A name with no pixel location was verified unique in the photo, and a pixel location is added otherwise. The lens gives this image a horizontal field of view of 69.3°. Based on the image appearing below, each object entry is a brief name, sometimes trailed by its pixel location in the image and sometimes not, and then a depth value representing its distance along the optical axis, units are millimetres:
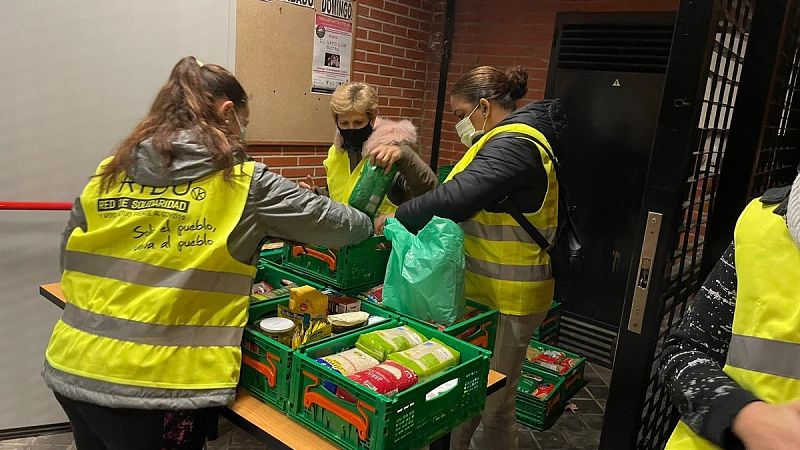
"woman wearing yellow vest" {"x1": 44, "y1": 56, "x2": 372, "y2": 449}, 1336
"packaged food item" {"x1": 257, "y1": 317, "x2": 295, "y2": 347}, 1517
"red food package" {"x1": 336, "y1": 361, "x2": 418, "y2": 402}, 1301
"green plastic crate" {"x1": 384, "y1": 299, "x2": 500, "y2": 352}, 1734
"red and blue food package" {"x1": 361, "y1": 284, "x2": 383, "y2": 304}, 1918
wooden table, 1351
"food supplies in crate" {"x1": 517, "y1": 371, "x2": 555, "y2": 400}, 3106
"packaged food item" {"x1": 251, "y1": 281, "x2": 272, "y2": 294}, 1855
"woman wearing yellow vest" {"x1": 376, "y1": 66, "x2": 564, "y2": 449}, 1878
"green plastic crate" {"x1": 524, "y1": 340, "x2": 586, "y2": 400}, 3293
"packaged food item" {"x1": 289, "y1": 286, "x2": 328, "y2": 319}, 1622
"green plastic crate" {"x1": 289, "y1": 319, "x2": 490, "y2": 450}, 1243
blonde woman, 2016
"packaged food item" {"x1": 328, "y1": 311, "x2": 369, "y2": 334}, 1620
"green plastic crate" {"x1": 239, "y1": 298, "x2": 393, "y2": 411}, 1425
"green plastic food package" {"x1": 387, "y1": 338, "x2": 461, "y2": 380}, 1418
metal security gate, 1499
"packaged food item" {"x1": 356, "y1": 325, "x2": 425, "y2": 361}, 1498
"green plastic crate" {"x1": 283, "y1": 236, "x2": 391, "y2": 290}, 1895
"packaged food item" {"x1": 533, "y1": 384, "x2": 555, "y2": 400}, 3054
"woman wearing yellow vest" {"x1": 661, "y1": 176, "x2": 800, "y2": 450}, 865
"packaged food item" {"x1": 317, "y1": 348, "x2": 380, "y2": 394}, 1384
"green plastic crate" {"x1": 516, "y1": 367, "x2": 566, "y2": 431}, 3033
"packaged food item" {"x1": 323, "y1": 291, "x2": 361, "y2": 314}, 1777
